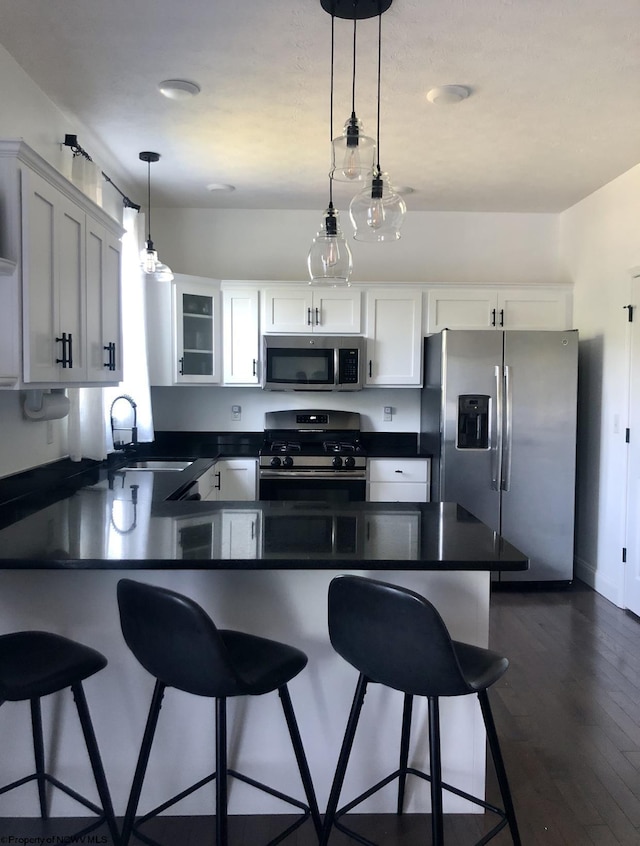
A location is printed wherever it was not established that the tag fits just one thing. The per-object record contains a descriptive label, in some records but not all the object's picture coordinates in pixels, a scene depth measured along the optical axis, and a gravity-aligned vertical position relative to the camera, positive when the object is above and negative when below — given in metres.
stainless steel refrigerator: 4.36 -0.19
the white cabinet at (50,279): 2.14 +0.45
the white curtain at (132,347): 4.20 +0.33
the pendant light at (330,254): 2.19 +0.49
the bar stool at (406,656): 1.58 -0.67
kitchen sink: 4.25 -0.47
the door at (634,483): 3.95 -0.51
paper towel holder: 2.88 -0.05
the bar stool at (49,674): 1.68 -0.75
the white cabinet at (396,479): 4.64 -0.59
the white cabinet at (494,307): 4.75 +0.68
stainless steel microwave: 4.75 +0.27
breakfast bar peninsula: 2.06 -0.94
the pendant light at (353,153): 1.89 +0.73
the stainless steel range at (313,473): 4.56 -0.54
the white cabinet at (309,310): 4.76 +0.65
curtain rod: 3.08 +1.21
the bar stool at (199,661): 1.60 -0.72
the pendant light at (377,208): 1.95 +0.58
